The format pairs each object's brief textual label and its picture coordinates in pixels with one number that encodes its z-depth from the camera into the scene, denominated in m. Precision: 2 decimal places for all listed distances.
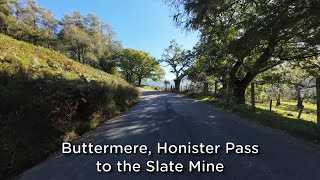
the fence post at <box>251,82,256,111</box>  6.93
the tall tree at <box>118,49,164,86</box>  35.54
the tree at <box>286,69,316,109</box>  9.95
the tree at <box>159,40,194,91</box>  25.87
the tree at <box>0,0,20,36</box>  17.01
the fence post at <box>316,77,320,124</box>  4.50
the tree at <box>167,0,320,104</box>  3.85
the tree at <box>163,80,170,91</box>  34.09
